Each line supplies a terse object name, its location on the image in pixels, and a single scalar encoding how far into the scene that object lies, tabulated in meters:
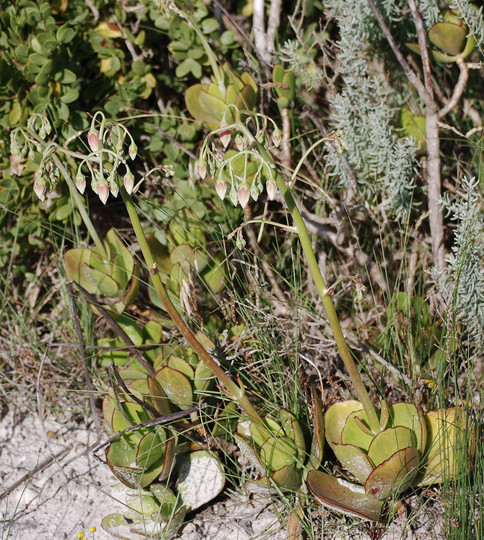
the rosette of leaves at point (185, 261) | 2.25
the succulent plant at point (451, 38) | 2.17
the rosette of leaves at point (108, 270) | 2.15
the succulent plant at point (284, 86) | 2.38
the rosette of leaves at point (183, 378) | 2.00
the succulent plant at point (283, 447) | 1.83
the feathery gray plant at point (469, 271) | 2.03
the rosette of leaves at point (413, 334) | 2.13
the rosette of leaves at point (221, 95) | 2.25
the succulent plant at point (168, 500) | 1.99
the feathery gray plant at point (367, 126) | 2.31
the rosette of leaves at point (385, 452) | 1.73
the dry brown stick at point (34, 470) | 2.17
